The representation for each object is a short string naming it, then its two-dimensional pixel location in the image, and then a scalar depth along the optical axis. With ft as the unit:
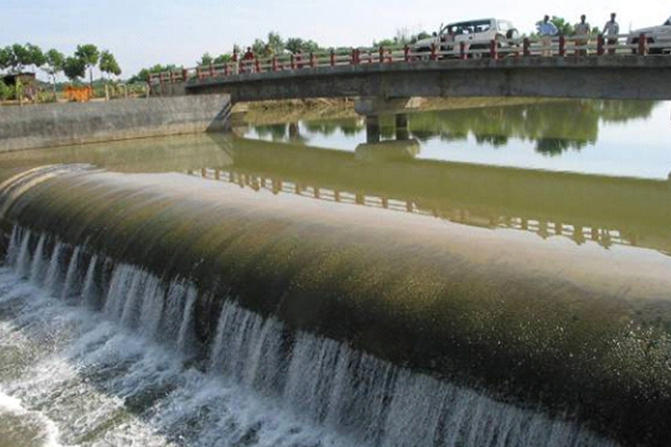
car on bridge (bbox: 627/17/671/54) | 61.96
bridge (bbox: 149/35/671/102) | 65.94
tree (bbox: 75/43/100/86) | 232.53
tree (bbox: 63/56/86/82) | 234.17
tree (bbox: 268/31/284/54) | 320.33
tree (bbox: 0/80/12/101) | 122.83
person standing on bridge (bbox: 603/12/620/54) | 75.97
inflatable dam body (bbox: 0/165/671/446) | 20.89
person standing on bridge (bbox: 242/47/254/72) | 112.16
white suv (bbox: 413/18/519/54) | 96.93
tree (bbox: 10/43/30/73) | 231.30
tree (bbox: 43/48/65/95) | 234.38
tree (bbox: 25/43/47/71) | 231.91
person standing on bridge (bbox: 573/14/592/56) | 81.00
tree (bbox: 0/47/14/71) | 226.99
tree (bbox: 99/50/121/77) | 232.32
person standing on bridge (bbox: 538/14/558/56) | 88.85
